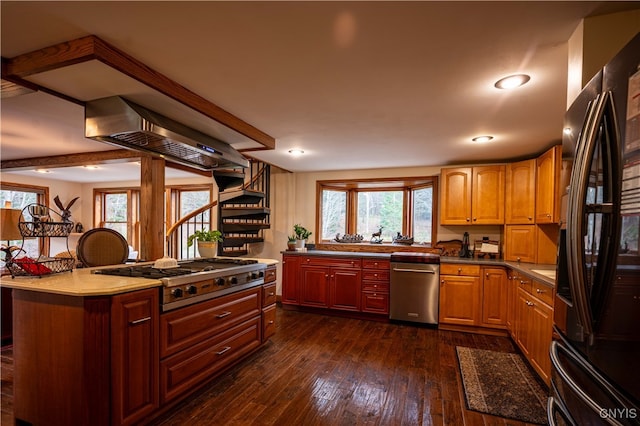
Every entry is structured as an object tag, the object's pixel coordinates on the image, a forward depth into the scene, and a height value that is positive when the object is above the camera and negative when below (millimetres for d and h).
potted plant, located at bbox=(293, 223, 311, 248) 4816 -450
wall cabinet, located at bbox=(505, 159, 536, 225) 3480 +208
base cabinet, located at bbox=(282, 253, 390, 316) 4070 -1086
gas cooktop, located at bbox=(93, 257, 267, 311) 1993 -557
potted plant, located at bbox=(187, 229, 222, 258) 3213 -399
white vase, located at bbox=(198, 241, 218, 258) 3211 -455
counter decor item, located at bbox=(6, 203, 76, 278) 1896 -354
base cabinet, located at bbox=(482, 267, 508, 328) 3477 -1038
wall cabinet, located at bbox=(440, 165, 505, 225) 3855 +194
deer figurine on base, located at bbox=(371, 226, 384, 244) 4832 -472
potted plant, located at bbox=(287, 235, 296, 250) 4734 -585
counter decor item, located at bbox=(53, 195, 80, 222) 6199 -70
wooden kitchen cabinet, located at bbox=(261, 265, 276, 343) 3025 -1017
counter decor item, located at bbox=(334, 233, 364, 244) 4934 -513
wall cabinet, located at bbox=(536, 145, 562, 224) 3014 +269
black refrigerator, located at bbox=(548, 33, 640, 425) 762 -114
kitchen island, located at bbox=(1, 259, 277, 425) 1604 -856
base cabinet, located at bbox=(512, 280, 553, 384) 2240 -964
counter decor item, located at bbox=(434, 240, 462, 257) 4277 -555
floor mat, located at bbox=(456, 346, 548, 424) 2086 -1426
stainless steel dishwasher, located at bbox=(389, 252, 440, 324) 3777 -1020
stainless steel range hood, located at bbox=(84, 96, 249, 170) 1950 +525
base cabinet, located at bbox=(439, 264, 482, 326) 3607 -1053
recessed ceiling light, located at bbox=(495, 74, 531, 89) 1757 +789
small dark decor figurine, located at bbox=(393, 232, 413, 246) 4602 -480
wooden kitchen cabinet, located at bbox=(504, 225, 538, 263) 3482 -402
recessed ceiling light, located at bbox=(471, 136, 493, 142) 3020 +739
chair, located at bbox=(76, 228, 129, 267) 2644 -400
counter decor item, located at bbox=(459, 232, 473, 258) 4109 -558
